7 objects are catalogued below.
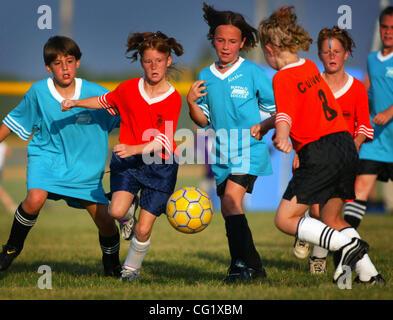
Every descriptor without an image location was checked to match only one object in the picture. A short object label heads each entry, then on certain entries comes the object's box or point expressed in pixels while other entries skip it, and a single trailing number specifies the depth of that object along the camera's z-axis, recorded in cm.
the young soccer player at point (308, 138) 871
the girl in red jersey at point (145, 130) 1048
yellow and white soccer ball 1008
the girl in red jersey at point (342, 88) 1096
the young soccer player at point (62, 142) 1066
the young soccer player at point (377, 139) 1342
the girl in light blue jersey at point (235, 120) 1049
